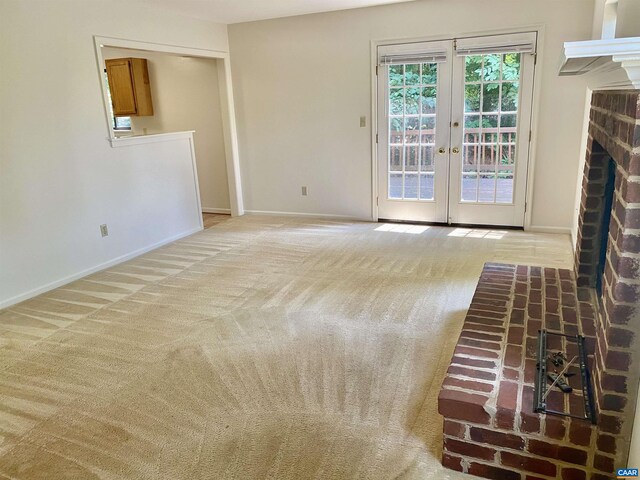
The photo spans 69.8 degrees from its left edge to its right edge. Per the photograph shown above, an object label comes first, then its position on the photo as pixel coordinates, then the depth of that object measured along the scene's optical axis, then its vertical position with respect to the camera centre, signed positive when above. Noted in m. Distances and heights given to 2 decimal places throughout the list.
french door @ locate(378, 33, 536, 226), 4.62 -0.10
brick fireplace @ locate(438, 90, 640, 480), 1.51 -1.01
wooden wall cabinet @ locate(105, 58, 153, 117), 6.09 +0.61
